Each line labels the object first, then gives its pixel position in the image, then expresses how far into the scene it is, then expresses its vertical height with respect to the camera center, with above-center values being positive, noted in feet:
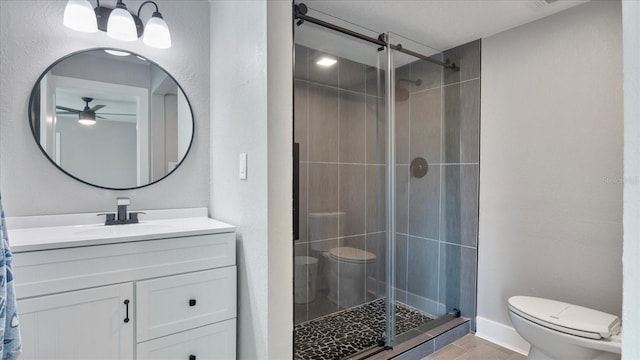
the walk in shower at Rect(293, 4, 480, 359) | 6.57 -0.24
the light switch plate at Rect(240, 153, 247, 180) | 5.07 +0.20
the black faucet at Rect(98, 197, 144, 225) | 5.49 -0.65
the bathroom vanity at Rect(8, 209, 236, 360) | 3.91 -1.55
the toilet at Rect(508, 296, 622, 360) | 4.78 -2.44
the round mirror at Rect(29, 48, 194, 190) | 5.27 +1.11
